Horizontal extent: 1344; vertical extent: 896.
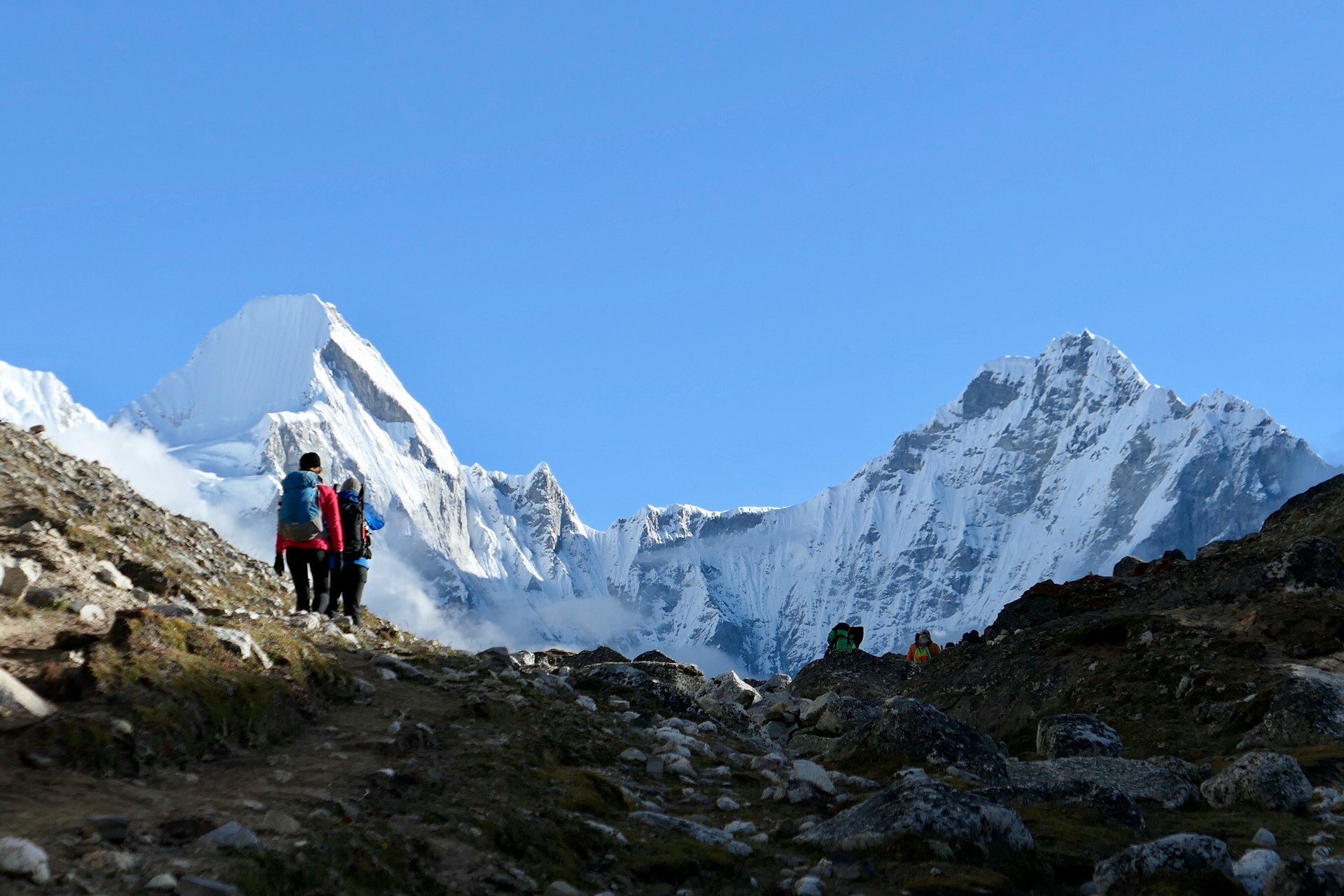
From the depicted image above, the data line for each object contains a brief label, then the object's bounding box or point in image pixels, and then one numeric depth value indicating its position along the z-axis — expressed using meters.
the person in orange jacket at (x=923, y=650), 41.75
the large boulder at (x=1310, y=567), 27.02
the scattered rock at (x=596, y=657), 32.88
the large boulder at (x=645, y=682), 18.67
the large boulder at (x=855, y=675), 35.50
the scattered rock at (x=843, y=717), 19.69
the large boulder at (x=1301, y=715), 19.06
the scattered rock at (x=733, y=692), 27.44
